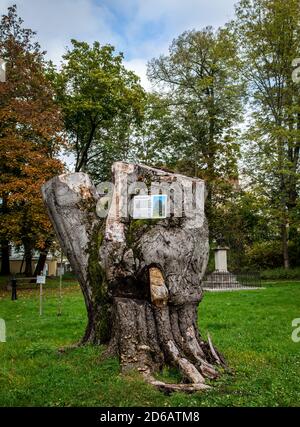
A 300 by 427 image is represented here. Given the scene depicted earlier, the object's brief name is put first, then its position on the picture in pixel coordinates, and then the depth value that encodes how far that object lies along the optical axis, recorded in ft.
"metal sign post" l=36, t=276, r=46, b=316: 41.39
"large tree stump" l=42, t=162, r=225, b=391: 19.58
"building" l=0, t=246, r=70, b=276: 155.84
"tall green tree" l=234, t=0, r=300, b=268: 98.53
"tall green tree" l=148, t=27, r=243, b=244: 109.40
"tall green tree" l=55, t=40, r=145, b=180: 105.09
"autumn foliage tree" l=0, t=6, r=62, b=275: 70.18
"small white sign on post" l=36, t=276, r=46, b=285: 41.39
